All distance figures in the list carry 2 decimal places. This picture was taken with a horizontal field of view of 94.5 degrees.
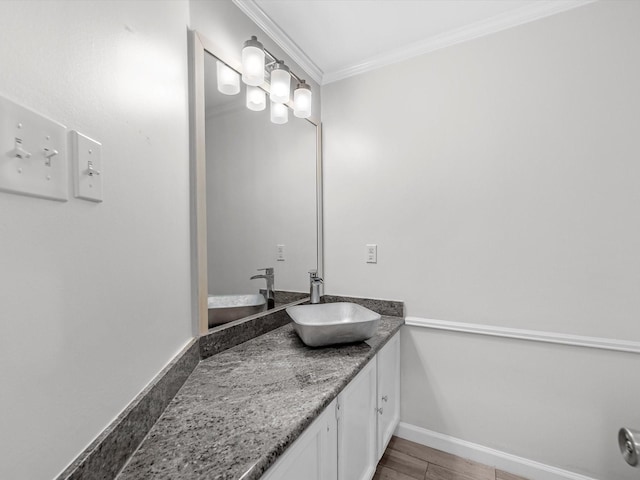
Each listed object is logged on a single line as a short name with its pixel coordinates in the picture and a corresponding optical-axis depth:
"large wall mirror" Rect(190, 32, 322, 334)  1.16
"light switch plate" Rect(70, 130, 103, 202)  0.53
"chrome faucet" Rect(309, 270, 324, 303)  1.86
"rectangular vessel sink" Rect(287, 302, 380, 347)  1.26
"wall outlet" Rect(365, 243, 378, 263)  1.90
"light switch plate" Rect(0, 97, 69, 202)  0.40
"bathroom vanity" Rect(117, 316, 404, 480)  0.64
